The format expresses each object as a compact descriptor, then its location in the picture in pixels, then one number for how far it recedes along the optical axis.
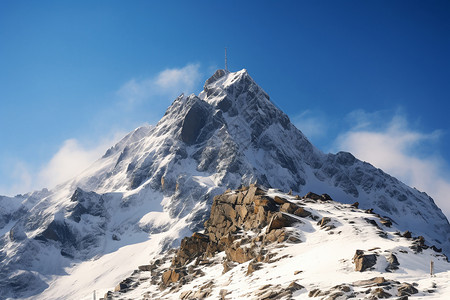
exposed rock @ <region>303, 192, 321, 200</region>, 85.38
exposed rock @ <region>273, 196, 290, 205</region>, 73.68
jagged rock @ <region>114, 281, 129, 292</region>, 86.17
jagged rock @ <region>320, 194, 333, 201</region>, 84.63
